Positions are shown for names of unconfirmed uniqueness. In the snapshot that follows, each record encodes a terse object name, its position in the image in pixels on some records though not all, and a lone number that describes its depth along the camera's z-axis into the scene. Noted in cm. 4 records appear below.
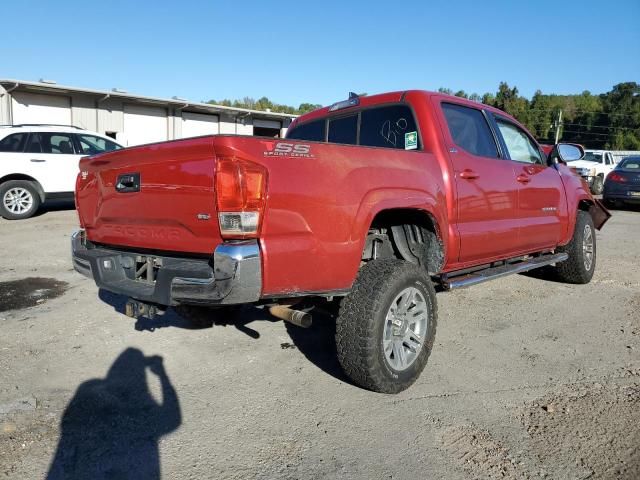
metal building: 1683
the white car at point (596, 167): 1866
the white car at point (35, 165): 1009
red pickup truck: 255
